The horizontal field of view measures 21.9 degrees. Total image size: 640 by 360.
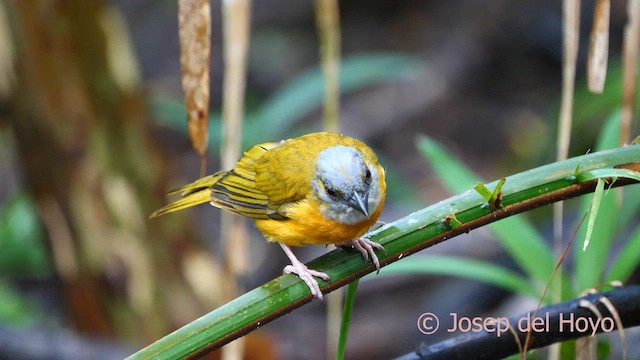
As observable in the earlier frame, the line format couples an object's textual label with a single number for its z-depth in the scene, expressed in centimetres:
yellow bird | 463
